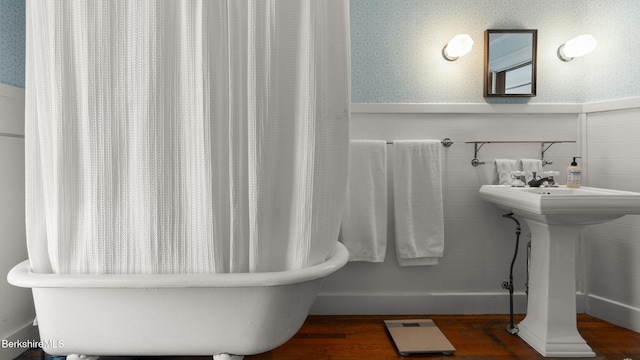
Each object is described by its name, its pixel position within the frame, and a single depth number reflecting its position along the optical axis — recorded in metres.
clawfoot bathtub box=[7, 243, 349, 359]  1.08
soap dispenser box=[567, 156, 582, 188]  2.05
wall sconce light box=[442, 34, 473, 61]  2.17
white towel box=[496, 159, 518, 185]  2.22
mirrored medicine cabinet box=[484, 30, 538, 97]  2.25
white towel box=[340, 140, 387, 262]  2.15
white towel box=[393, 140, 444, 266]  2.18
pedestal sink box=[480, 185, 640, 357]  1.61
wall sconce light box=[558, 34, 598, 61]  2.17
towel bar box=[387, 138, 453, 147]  2.26
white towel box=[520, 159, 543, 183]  2.21
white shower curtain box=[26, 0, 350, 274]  1.10
